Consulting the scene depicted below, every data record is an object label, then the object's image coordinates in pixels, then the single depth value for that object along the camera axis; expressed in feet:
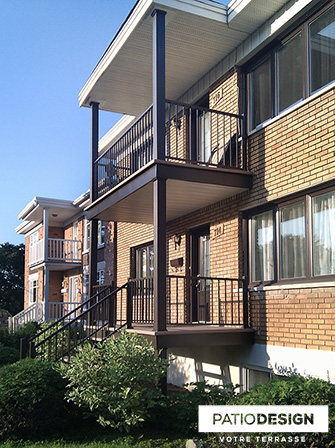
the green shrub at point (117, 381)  23.18
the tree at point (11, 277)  125.29
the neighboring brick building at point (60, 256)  73.46
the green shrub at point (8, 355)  39.33
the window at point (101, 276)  64.04
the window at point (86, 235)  74.48
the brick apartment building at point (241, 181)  27.02
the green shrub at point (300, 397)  18.72
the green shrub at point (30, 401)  23.44
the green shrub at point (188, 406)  23.71
